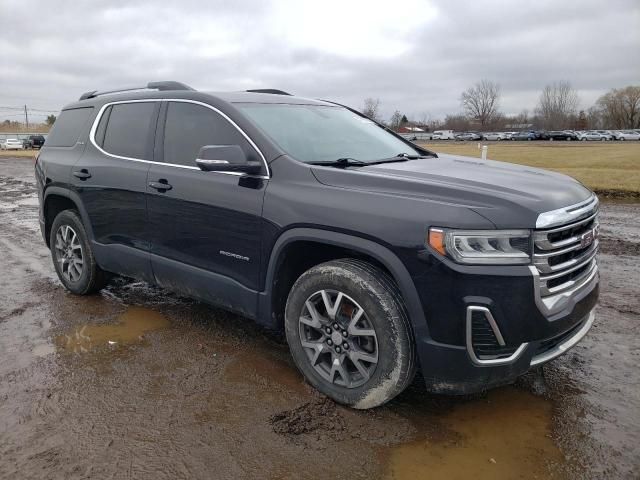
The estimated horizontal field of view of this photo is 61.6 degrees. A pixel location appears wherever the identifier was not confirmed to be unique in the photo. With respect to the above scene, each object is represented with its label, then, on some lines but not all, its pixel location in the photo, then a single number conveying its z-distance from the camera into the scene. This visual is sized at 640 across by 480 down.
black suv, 2.76
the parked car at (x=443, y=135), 78.15
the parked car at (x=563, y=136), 66.56
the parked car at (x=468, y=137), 74.25
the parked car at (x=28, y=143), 54.65
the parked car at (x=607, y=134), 65.54
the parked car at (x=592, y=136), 65.01
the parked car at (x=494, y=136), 74.33
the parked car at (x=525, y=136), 70.06
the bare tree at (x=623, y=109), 101.44
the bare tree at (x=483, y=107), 114.75
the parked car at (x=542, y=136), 69.45
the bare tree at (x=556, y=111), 104.75
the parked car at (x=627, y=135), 61.81
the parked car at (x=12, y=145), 53.72
